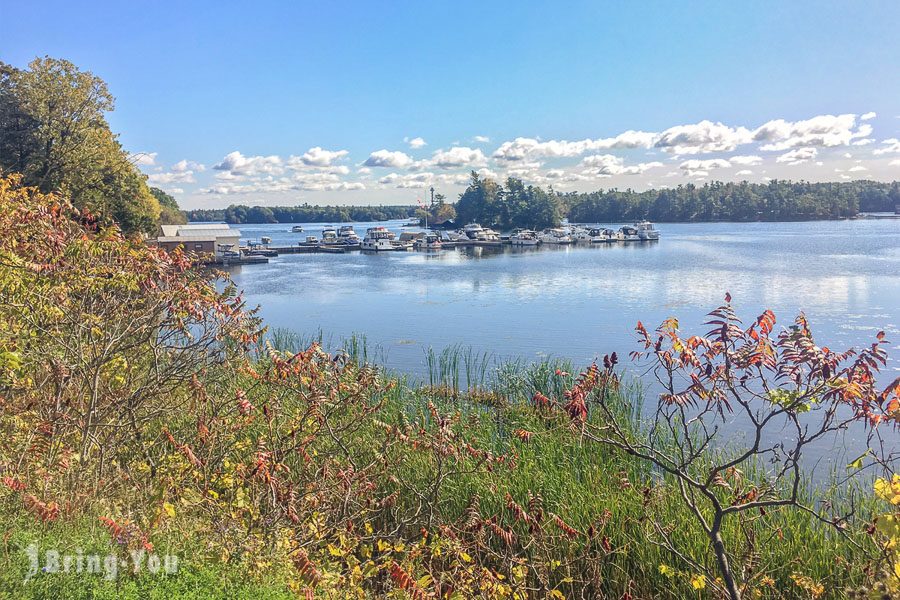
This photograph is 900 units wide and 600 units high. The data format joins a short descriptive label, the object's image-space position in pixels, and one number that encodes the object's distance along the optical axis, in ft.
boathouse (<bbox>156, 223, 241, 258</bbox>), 179.93
